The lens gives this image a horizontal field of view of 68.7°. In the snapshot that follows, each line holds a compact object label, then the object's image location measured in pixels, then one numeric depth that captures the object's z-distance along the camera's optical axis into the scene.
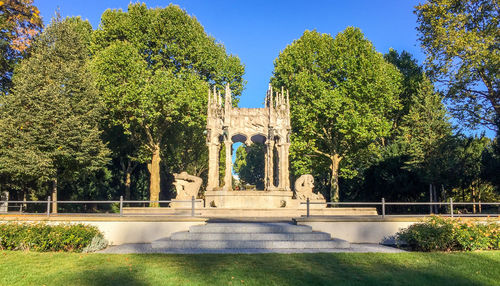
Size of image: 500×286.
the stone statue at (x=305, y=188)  26.78
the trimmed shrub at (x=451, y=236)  14.91
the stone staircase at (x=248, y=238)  15.34
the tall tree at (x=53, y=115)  27.17
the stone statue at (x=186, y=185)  26.94
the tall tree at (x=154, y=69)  34.94
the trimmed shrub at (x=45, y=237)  14.88
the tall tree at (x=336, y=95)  36.59
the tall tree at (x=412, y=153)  33.91
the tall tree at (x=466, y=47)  29.83
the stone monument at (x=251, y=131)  27.81
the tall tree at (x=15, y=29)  31.58
